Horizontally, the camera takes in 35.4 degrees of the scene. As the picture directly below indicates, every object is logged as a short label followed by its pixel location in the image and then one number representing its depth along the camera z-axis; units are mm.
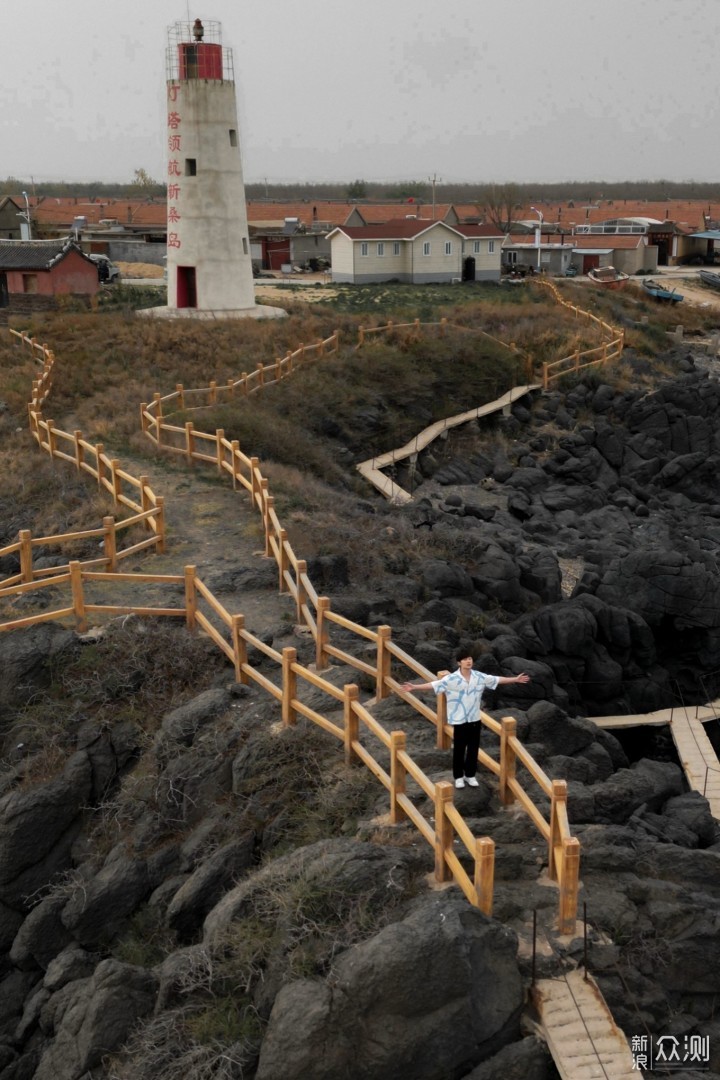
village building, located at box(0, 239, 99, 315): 44844
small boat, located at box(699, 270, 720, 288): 72000
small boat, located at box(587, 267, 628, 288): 64438
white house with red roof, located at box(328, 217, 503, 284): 57562
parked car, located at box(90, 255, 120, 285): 54375
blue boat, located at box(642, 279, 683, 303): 62219
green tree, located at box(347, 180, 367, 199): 174250
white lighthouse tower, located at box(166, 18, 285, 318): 40656
